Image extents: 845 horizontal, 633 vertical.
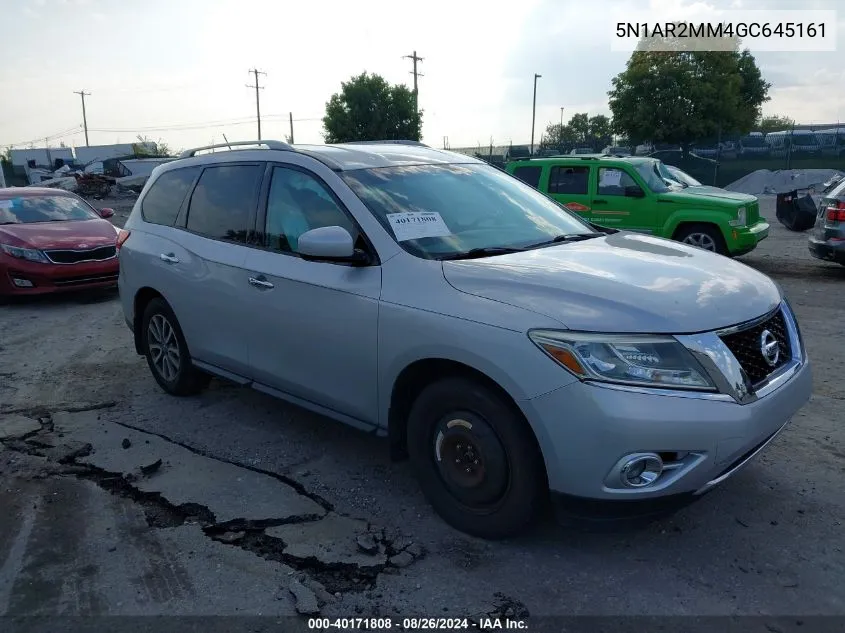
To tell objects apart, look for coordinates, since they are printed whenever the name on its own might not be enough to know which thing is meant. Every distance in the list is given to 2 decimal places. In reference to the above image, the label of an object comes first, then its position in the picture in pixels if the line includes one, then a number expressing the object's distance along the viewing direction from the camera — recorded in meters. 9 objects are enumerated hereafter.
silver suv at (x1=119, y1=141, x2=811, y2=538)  2.74
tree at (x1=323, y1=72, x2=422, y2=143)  48.16
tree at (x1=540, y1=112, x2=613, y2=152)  66.72
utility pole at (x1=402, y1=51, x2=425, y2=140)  57.84
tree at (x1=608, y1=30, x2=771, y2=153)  33.00
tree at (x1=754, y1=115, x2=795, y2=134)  66.01
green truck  10.41
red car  9.05
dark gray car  9.55
